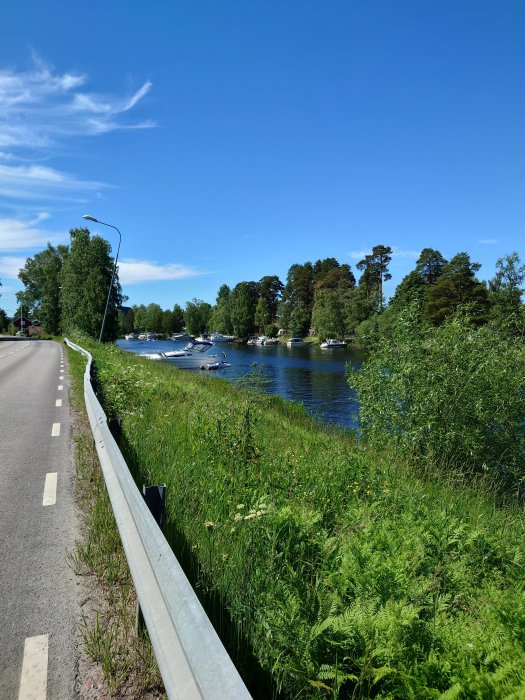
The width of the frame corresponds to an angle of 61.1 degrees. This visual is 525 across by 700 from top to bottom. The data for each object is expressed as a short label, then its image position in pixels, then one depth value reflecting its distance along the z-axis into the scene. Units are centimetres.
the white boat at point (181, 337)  14750
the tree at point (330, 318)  9525
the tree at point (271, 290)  14562
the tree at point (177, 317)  16975
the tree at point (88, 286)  4875
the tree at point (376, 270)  10225
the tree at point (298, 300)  11762
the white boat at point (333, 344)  9038
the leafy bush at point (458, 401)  978
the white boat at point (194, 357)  4500
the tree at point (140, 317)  17775
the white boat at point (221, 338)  12716
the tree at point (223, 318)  12912
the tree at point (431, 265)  7988
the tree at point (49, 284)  7119
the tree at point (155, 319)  17112
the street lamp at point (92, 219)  2662
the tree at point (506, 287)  4747
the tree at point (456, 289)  5969
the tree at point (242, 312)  12206
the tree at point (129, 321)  17668
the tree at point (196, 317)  14975
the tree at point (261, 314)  12850
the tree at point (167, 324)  16825
